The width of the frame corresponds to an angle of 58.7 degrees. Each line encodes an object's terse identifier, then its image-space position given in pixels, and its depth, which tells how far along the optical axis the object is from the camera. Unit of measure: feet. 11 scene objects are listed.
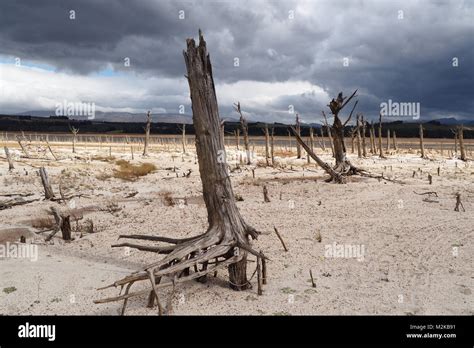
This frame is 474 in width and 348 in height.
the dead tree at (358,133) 116.61
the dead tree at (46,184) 50.49
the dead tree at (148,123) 126.31
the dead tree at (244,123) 99.52
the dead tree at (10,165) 75.66
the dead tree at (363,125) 130.19
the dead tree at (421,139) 119.60
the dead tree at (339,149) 60.85
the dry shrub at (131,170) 78.56
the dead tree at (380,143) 123.13
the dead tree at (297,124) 108.68
